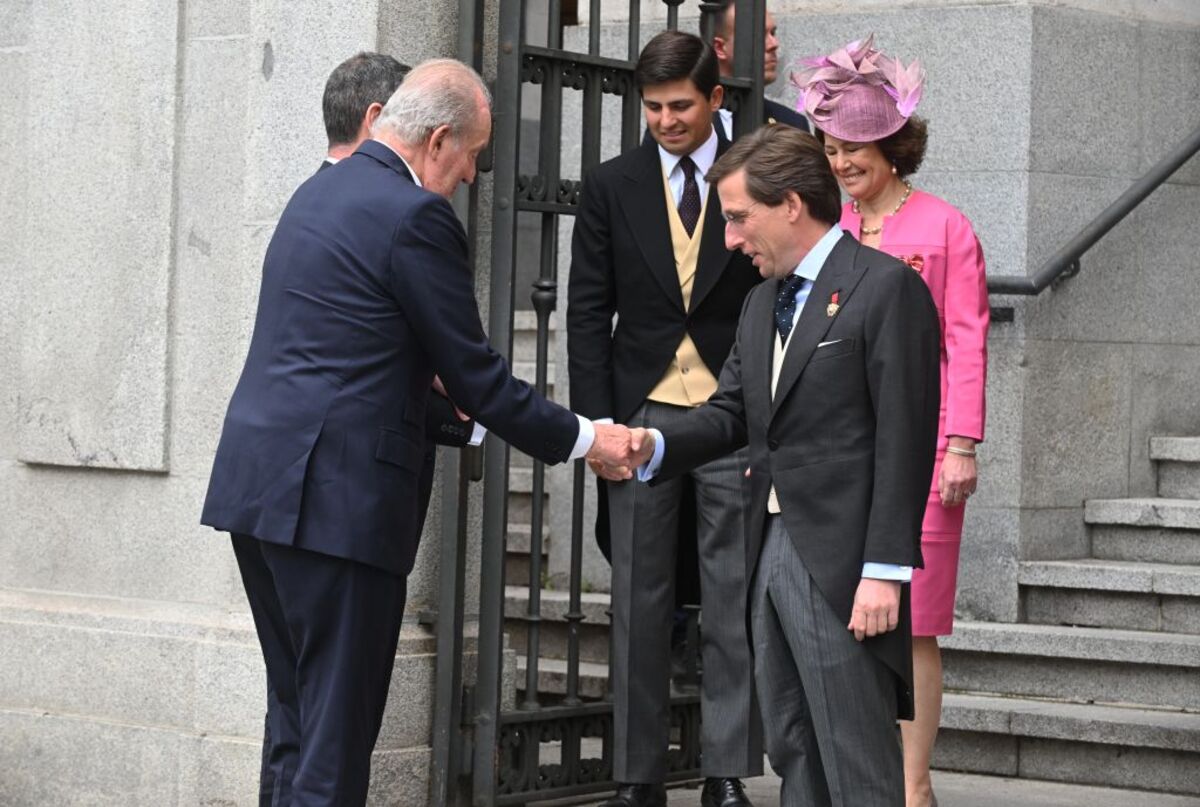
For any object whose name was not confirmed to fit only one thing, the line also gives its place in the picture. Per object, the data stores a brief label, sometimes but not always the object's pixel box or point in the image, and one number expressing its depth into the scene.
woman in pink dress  5.92
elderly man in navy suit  4.75
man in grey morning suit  4.49
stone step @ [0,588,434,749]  6.33
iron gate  6.25
